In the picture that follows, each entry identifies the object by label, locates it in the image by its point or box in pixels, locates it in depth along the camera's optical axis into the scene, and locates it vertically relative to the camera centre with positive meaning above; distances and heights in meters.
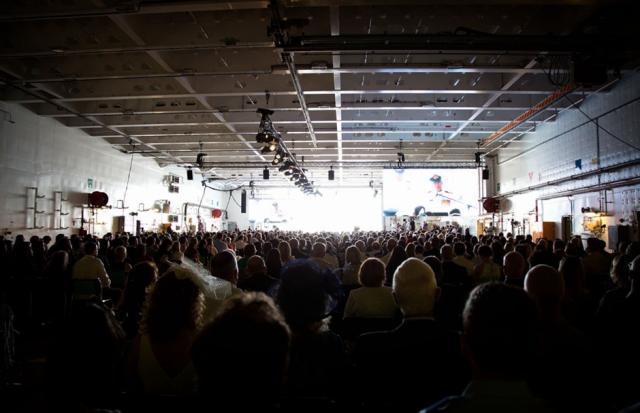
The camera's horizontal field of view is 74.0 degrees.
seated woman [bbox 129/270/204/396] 2.10 -0.58
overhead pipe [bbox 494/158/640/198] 10.26 +1.53
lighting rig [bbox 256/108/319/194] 11.02 +2.54
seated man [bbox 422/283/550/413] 1.34 -0.41
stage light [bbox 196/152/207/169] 17.34 +2.85
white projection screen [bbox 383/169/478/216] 17.80 +1.60
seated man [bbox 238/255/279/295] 4.88 -0.57
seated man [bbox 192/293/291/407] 1.11 -0.34
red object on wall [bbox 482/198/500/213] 19.12 +1.07
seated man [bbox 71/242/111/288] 6.15 -0.59
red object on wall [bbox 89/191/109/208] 15.41 +1.11
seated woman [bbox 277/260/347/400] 2.15 -0.56
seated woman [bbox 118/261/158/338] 3.88 -0.56
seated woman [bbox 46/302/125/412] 1.36 -0.44
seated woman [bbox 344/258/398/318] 3.88 -0.64
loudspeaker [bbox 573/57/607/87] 7.01 +2.61
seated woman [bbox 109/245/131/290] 6.85 -0.65
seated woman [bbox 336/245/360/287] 6.61 -0.63
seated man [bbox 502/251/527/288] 4.78 -0.44
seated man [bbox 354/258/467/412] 2.49 -0.79
